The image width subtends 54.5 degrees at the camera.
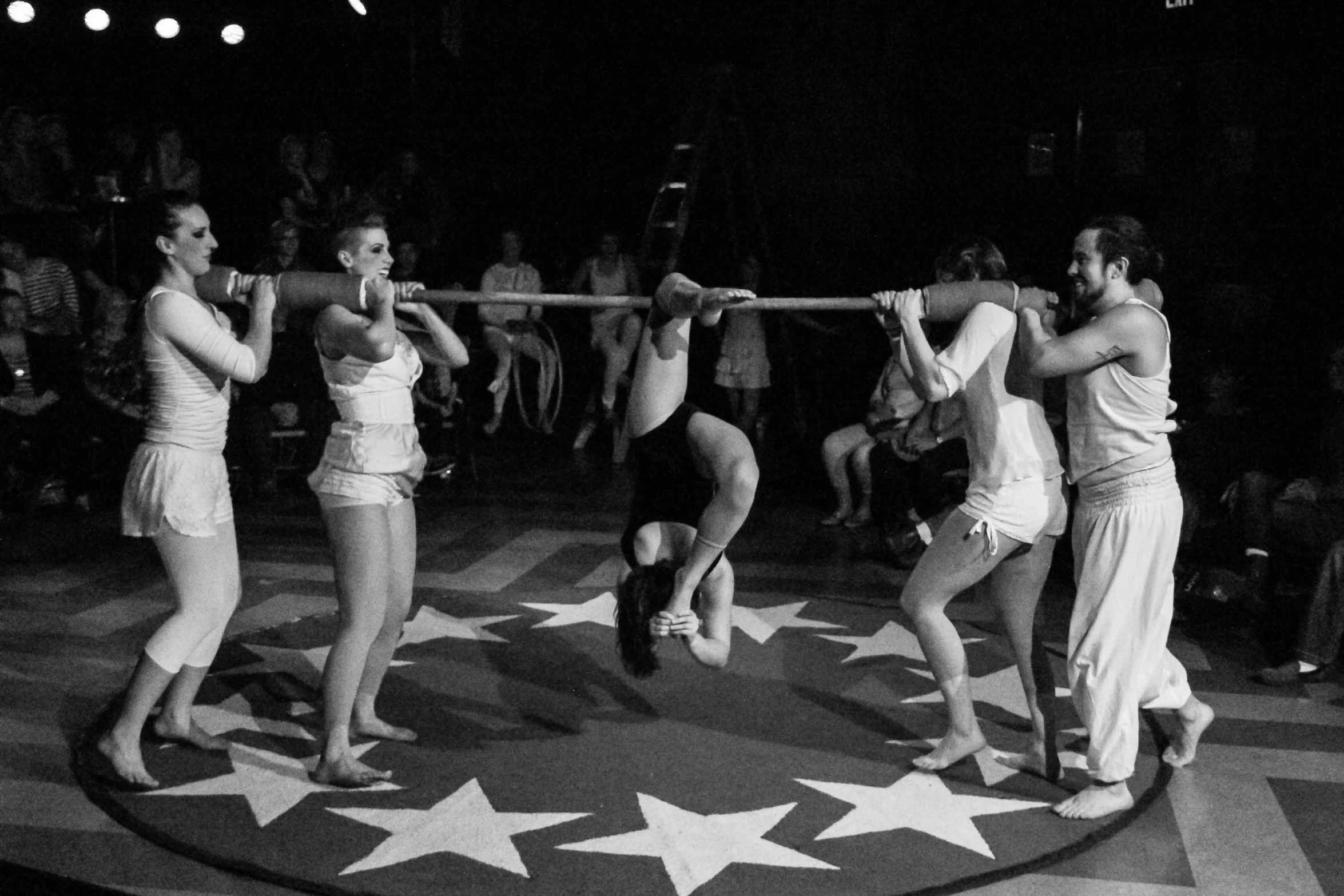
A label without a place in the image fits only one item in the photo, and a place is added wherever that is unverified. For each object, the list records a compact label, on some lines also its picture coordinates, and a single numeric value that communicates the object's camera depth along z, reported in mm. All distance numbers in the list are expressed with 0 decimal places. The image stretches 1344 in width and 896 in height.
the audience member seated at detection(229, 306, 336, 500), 7766
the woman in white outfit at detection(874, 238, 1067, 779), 3477
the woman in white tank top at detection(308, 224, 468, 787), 3496
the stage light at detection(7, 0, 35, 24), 9609
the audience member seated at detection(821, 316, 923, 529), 6793
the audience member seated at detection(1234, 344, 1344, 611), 4961
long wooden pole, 3527
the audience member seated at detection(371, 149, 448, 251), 10141
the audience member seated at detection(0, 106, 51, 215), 8500
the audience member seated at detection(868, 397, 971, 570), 6160
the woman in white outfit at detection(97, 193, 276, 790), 3502
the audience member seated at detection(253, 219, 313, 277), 7391
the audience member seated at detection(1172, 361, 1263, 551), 5691
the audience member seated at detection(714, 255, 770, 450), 9570
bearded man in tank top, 3326
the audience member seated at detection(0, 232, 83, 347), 7551
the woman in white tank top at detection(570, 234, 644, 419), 9680
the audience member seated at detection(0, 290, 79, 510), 6996
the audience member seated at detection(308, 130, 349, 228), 9773
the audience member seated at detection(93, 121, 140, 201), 8898
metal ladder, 10148
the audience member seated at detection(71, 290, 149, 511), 7031
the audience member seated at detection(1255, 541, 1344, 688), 4586
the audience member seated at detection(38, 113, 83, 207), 8719
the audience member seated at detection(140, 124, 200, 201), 9164
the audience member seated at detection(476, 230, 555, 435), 9375
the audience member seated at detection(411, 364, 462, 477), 7781
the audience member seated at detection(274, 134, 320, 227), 9633
